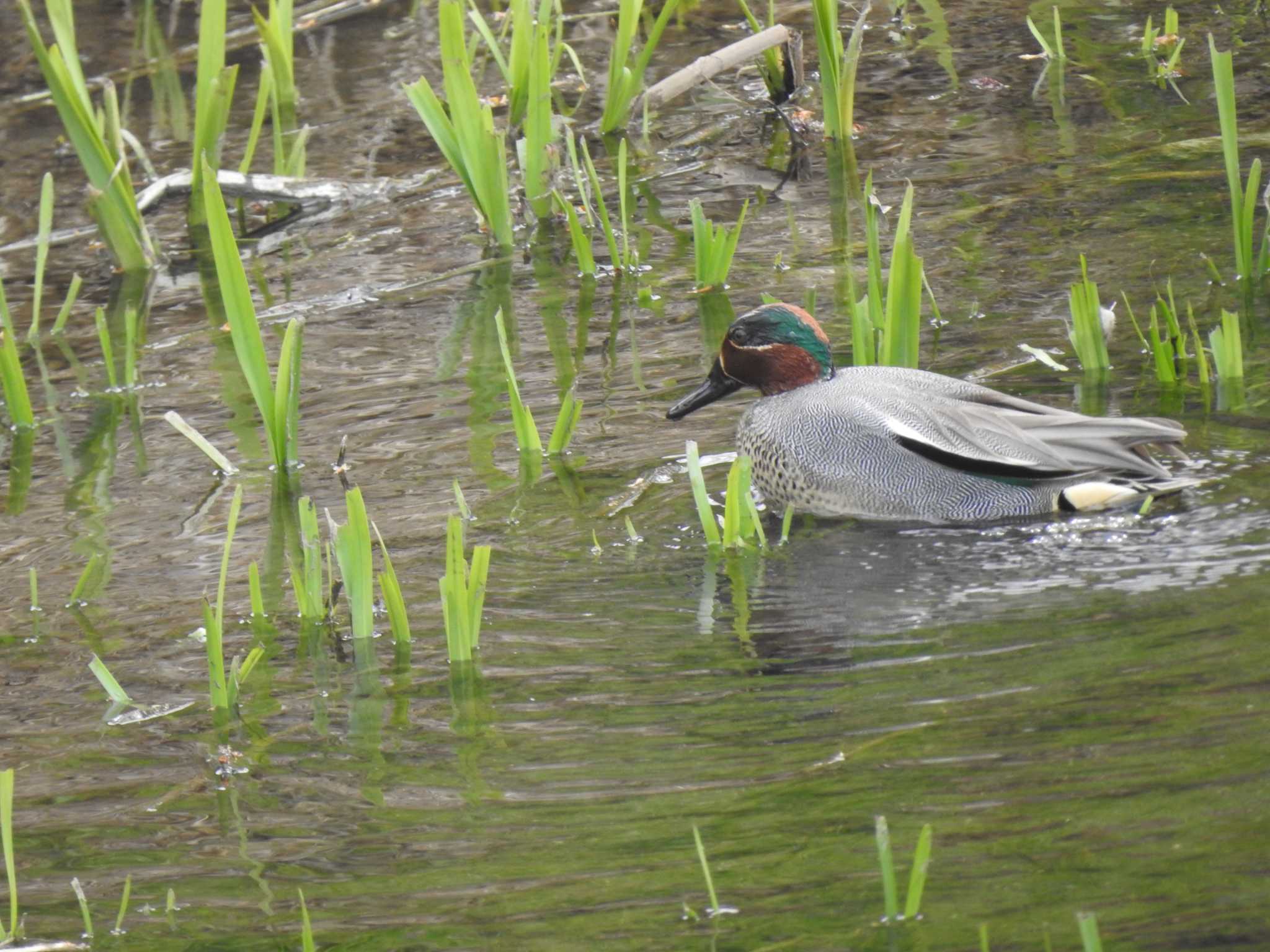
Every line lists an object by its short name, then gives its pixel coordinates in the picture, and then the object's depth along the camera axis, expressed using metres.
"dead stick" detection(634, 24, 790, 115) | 16.56
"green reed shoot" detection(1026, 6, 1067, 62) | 16.87
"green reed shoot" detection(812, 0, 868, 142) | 14.91
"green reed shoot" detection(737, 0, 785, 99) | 17.66
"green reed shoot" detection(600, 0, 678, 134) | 15.11
